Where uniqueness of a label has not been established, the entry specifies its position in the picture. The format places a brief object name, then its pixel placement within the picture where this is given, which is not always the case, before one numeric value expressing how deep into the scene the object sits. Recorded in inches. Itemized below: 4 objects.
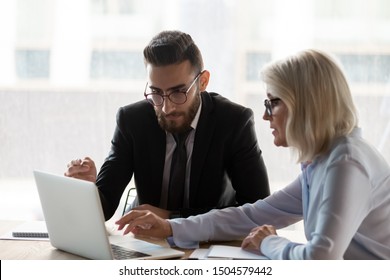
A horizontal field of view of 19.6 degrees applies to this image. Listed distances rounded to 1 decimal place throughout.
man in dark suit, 120.3
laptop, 97.9
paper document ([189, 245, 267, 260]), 100.6
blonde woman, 95.1
